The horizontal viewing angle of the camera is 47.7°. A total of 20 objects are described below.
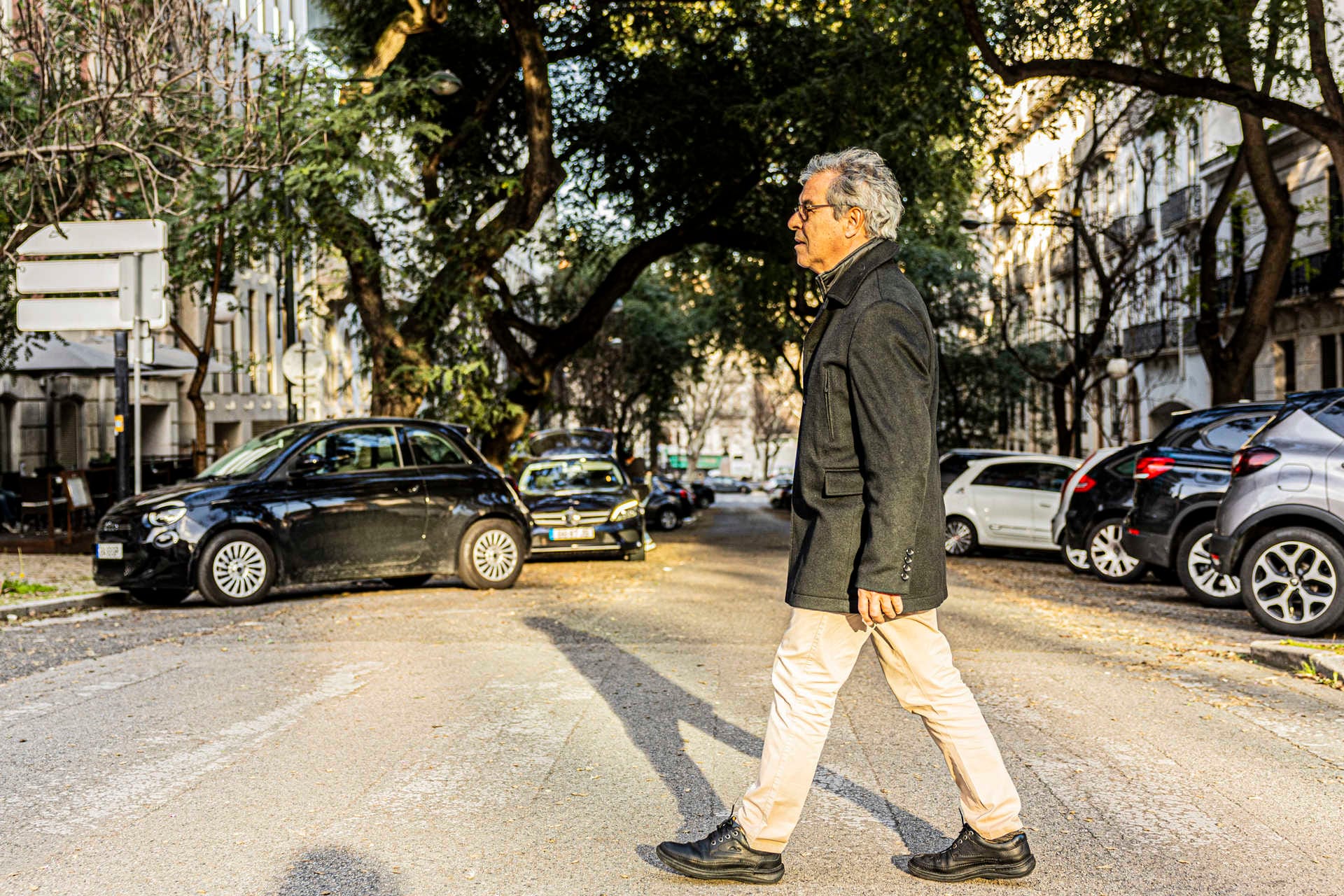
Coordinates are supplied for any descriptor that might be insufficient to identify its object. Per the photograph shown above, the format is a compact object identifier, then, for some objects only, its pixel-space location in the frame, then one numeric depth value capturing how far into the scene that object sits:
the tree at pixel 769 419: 94.62
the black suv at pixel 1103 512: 16.97
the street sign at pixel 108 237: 15.02
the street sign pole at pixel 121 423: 16.16
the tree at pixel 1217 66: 13.83
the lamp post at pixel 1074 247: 30.45
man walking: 4.31
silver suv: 10.87
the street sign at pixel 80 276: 15.13
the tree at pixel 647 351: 52.41
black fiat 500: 12.96
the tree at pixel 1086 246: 29.02
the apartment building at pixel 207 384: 23.12
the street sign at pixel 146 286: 15.33
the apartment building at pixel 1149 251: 31.00
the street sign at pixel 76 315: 15.15
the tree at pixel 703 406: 75.38
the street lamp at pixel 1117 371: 33.44
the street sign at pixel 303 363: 23.64
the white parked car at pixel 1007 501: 21.95
